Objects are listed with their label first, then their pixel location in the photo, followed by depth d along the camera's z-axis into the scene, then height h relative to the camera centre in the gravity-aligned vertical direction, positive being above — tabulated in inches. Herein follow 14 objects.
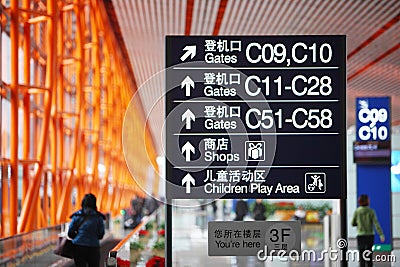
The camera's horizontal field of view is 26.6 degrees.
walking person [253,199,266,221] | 1018.7 -93.1
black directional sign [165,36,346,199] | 282.7 +6.6
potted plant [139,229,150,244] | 484.4 -62.6
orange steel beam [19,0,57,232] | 616.1 +4.8
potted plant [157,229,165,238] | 559.8 -70.6
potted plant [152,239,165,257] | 449.2 -62.6
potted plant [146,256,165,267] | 419.1 -64.0
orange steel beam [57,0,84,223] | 812.6 +9.5
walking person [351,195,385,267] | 569.9 -62.7
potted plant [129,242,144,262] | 395.9 -58.0
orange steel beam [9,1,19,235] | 573.9 +11.9
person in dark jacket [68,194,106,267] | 481.7 -55.4
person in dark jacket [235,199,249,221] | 1015.6 -90.4
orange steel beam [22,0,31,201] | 629.3 +25.5
